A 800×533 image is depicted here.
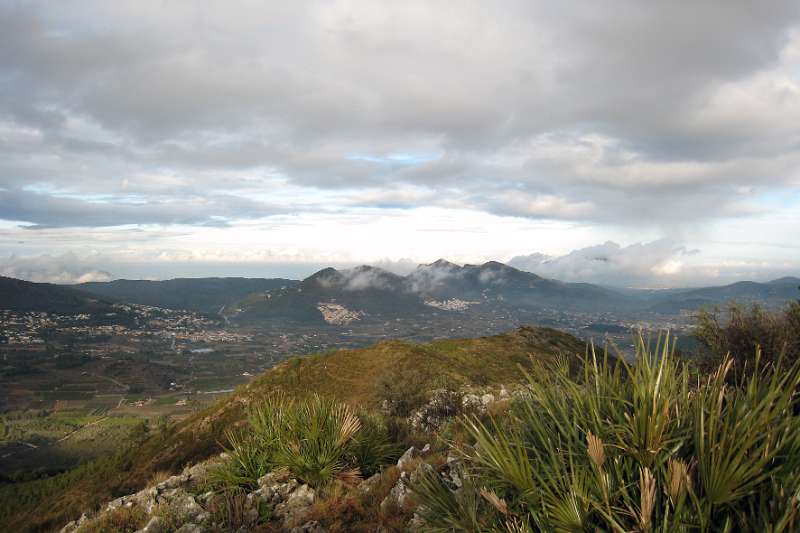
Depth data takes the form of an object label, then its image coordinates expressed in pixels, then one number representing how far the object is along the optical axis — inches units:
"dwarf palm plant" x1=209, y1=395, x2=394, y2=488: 361.1
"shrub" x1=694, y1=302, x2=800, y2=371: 727.8
